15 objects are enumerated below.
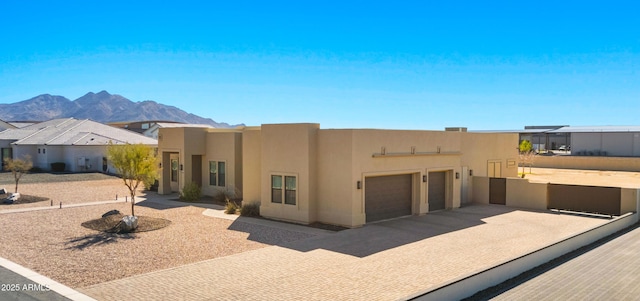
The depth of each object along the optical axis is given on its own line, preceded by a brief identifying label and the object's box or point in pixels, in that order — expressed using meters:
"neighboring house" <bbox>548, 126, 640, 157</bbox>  46.56
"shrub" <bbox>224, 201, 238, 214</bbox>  19.73
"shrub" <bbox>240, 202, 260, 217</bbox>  19.17
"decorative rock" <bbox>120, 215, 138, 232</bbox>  15.45
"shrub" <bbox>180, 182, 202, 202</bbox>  23.56
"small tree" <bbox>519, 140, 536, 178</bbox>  39.53
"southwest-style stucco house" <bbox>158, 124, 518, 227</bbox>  16.77
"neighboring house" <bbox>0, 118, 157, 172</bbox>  39.22
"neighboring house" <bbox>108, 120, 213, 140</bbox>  54.84
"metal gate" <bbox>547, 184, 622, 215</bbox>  19.50
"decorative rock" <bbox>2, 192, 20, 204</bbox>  21.83
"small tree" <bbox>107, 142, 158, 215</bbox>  17.06
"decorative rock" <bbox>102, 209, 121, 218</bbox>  17.55
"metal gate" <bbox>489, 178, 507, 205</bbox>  22.69
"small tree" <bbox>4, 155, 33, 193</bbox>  24.36
